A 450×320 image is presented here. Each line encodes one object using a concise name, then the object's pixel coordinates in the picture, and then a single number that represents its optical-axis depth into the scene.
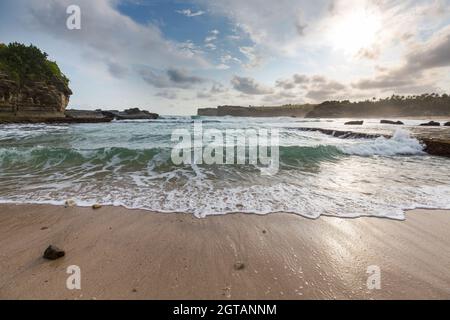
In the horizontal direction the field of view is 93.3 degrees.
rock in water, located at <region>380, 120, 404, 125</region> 33.35
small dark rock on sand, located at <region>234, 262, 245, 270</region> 2.23
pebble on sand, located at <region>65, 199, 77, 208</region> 3.91
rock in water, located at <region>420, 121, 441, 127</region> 28.99
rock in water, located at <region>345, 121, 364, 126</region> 32.91
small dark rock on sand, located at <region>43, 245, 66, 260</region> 2.37
